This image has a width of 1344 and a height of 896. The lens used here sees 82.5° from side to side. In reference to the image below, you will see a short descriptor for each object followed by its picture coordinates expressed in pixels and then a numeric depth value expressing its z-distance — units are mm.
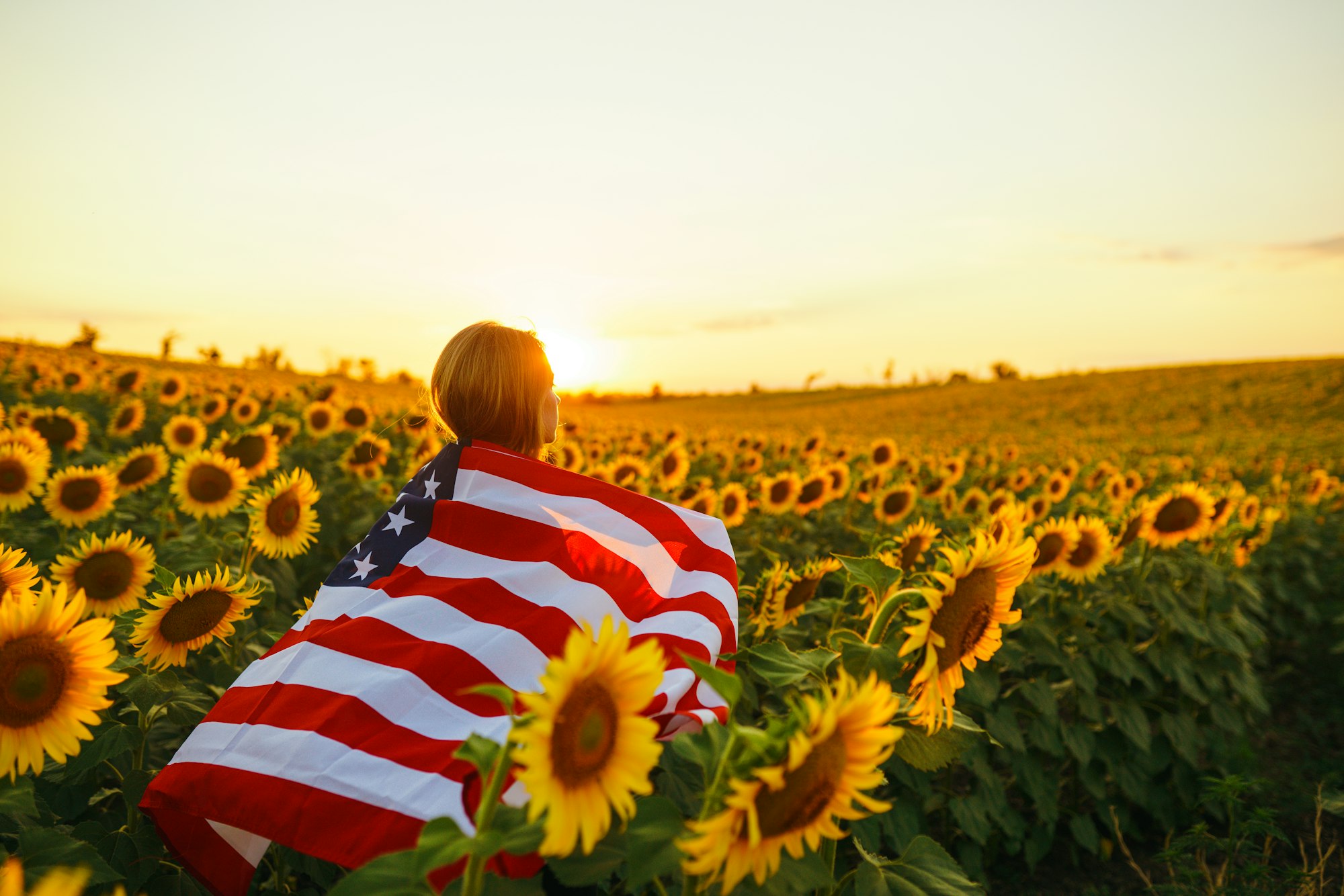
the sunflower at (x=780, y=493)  5566
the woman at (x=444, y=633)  1746
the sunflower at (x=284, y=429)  5844
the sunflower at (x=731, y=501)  5366
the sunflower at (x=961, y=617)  1497
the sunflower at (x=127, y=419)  6164
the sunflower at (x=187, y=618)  2264
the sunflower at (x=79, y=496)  3895
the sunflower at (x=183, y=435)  5535
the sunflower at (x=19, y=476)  3906
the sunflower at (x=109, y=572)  2758
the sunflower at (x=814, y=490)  5707
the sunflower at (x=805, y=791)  1014
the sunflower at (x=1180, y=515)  4289
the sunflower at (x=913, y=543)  3236
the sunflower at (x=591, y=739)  994
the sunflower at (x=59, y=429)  5301
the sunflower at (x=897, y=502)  5621
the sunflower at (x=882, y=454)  7465
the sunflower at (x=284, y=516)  3240
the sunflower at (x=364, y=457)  5551
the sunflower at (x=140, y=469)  4414
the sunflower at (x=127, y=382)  7543
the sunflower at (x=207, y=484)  3998
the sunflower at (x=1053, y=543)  3484
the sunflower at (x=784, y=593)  3008
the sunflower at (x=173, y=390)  7602
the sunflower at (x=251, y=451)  4512
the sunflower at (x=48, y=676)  1386
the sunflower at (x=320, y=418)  6875
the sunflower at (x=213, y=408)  6727
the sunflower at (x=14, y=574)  1763
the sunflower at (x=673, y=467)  5914
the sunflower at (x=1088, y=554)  3730
